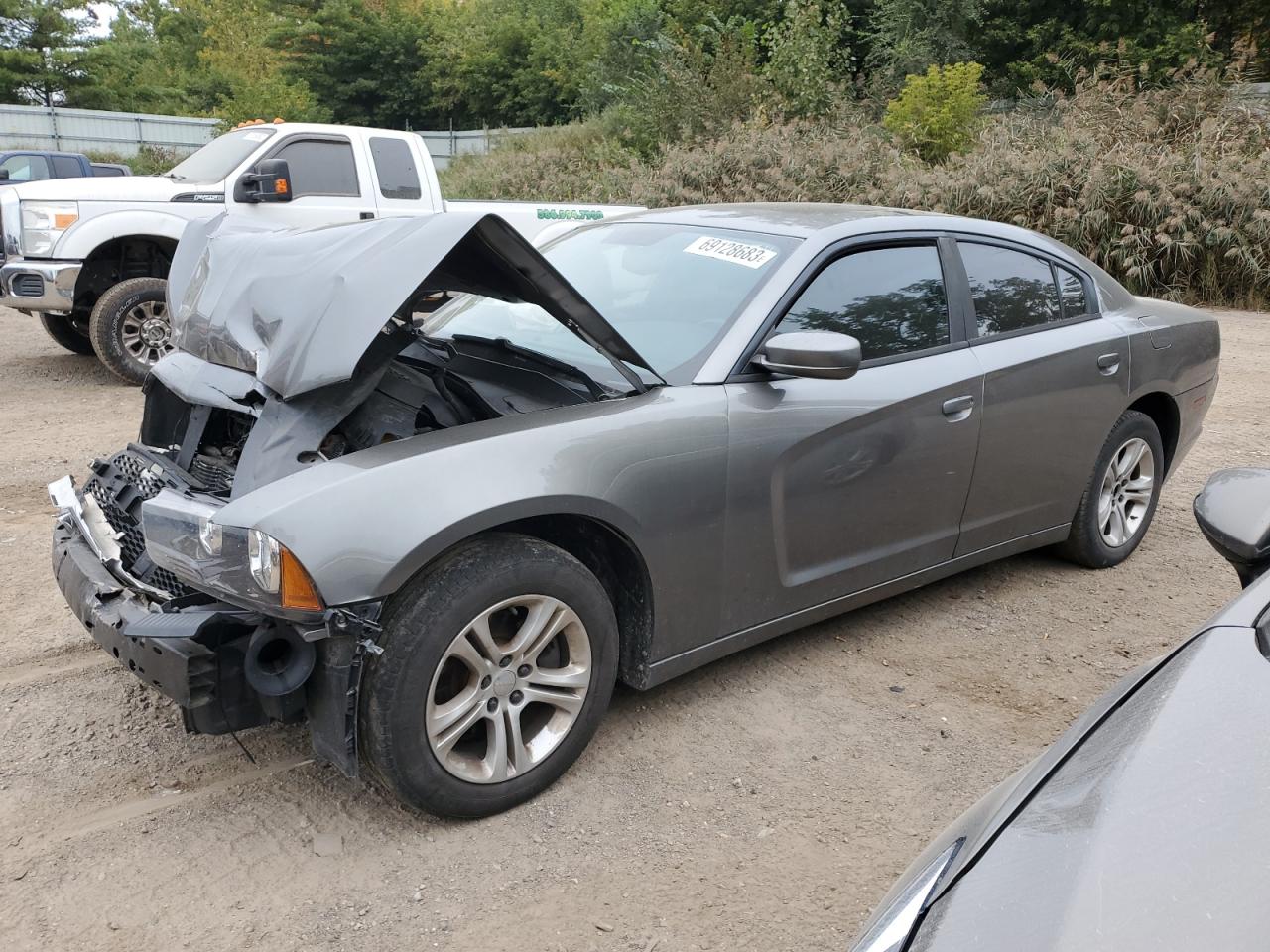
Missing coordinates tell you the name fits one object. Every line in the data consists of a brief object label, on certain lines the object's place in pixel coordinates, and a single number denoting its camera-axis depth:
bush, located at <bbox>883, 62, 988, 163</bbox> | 18.05
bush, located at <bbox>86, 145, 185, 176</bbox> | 29.50
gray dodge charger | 2.63
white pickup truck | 8.25
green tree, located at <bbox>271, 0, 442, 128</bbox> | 40.88
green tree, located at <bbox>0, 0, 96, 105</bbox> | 35.94
